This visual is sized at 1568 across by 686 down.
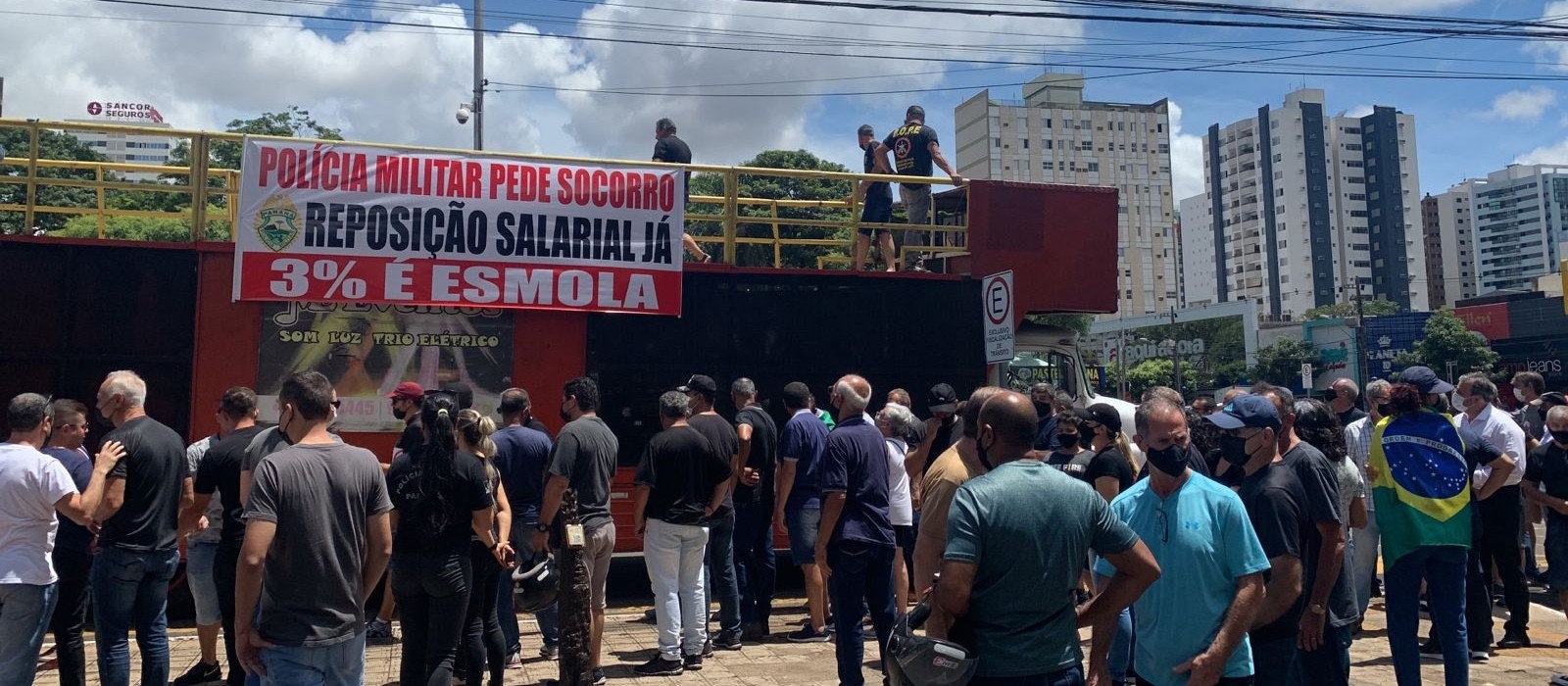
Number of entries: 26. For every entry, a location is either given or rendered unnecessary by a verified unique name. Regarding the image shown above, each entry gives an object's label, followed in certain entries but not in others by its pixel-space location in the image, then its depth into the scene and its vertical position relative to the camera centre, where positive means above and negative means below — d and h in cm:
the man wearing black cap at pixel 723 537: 761 -93
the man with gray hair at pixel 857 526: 615 -69
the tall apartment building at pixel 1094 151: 13325 +3176
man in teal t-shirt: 335 -46
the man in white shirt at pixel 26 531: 496 -53
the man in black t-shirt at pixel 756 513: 843 -83
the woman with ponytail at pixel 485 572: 550 -88
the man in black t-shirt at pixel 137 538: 553 -64
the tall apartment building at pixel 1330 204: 14912 +2807
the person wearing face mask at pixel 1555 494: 802 -68
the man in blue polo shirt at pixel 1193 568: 384 -59
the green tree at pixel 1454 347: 6053 +319
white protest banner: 920 +161
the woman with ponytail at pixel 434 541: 520 -62
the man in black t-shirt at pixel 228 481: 587 -37
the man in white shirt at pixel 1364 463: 744 -47
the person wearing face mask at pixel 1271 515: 424 -44
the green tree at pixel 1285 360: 7675 +319
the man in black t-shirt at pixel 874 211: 1149 +221
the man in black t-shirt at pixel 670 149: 1168 +282
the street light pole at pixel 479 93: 1964 +580
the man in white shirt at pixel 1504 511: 812 -83
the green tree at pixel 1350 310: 10308 +924
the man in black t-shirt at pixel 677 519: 706 -72
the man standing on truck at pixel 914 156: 1215 +287
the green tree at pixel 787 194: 2095 +742
